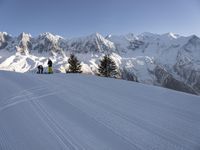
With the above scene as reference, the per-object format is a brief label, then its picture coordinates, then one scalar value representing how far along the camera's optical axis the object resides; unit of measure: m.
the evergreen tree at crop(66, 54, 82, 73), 32.39
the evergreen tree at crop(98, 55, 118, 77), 32.75
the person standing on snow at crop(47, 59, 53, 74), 17.41
